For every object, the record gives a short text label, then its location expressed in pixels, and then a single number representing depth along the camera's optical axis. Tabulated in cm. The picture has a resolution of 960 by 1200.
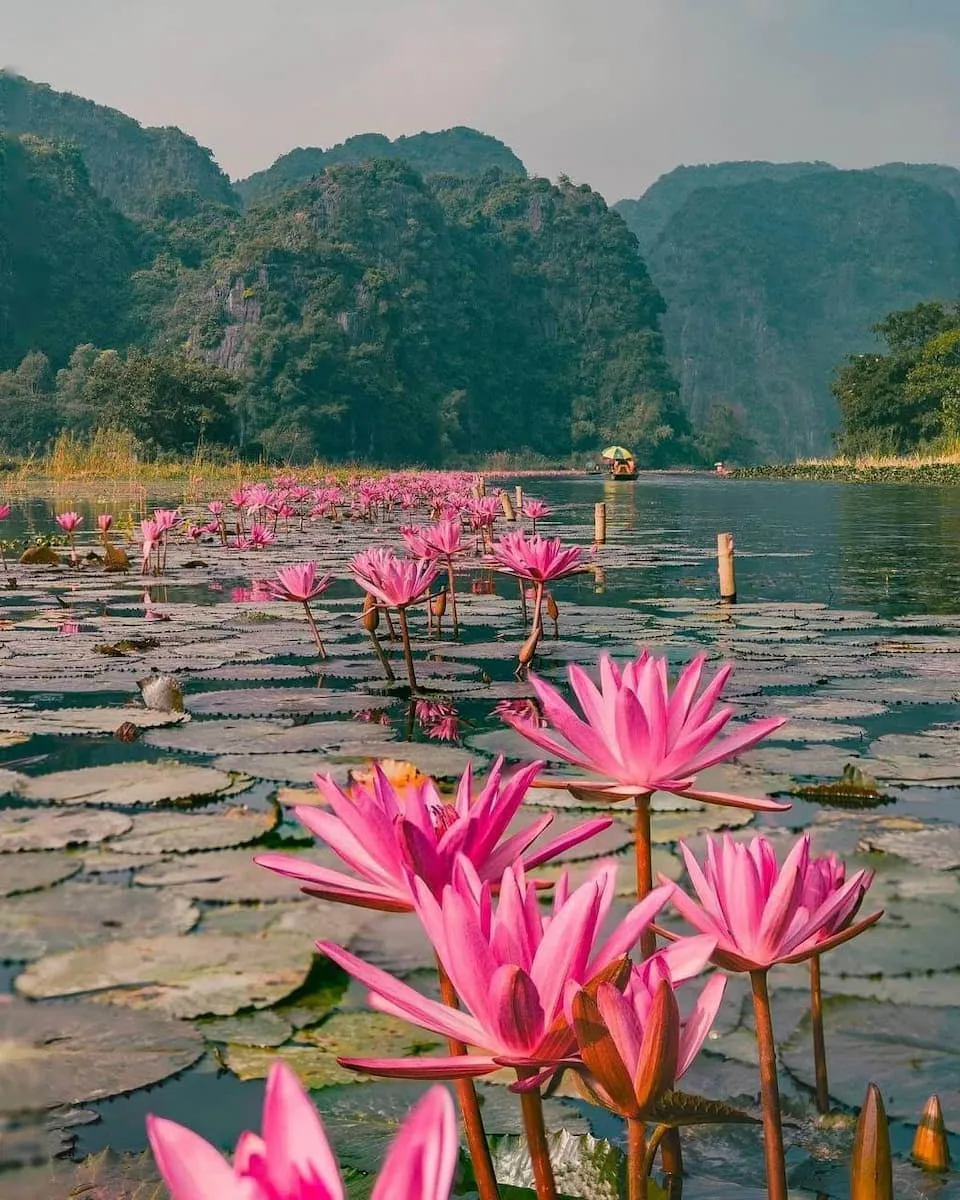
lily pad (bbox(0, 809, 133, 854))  243
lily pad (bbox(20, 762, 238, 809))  277
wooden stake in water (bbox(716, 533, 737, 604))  656
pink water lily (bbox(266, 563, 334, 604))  412
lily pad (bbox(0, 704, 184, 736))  352
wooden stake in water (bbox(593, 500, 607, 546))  1109
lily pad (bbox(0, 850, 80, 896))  217
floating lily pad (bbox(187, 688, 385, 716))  382
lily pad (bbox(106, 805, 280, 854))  240
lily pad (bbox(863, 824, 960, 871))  228
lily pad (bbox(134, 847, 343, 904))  216
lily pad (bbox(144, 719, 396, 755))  327
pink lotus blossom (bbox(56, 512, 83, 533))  748
